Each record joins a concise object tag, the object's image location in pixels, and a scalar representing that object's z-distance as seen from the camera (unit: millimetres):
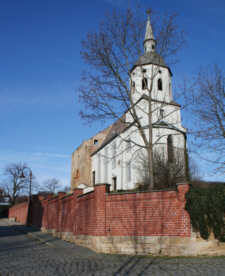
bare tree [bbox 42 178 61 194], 83531
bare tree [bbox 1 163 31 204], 63719
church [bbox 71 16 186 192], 26031
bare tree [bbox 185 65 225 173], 14195
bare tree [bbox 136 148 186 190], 22172
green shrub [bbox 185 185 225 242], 9617
